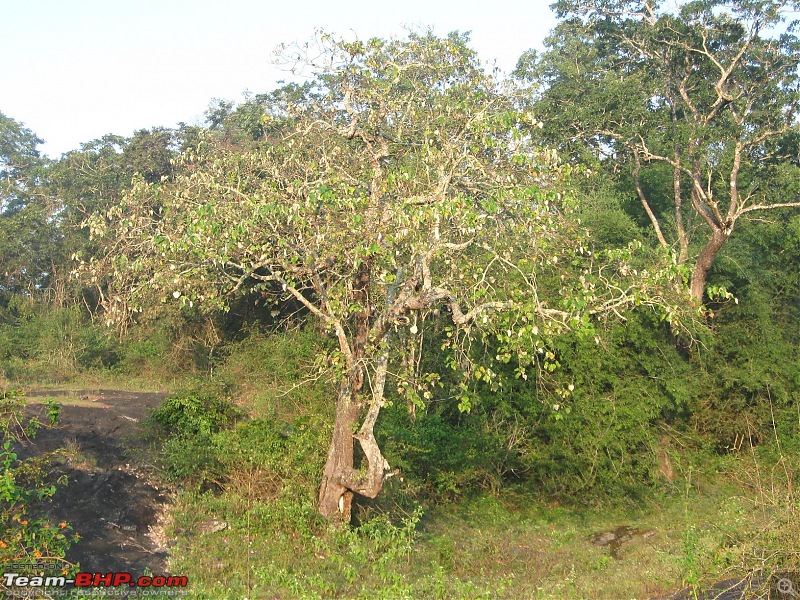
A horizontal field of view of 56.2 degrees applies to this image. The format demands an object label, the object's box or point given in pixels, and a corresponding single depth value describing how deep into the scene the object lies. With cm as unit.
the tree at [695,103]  1620
